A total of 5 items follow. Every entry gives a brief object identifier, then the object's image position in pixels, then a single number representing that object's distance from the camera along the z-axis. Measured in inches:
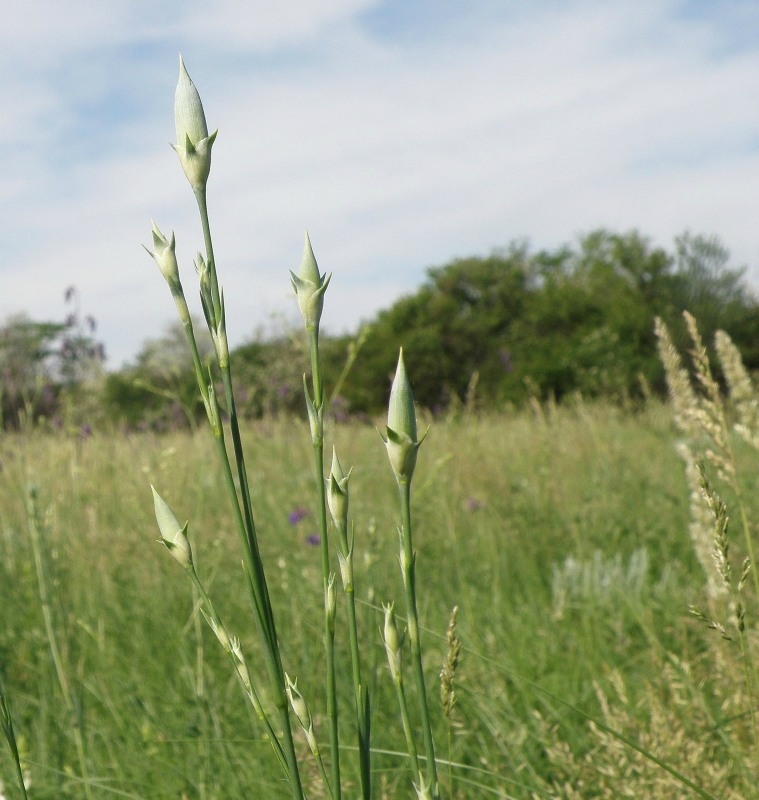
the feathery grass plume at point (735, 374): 22.0
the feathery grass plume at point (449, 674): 12.5
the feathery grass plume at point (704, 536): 23.4
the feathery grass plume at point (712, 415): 16.8
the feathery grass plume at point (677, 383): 22.5
